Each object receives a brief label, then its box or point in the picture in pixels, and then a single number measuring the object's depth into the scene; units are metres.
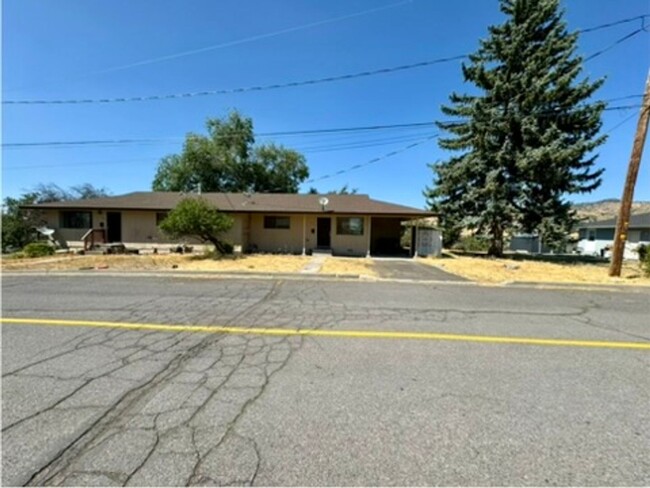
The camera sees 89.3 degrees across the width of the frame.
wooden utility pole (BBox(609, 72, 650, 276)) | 10.70
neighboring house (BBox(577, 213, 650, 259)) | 27.85
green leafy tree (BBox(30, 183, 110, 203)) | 39.74
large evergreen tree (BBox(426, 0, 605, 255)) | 17.62
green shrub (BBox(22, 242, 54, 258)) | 16.00
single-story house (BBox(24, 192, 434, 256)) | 18.31
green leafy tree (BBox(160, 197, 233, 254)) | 14.13
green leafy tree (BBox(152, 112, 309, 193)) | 34.97
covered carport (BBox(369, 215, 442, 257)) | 18.78
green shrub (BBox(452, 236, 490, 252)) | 25.22
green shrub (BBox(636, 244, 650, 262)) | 14.24
